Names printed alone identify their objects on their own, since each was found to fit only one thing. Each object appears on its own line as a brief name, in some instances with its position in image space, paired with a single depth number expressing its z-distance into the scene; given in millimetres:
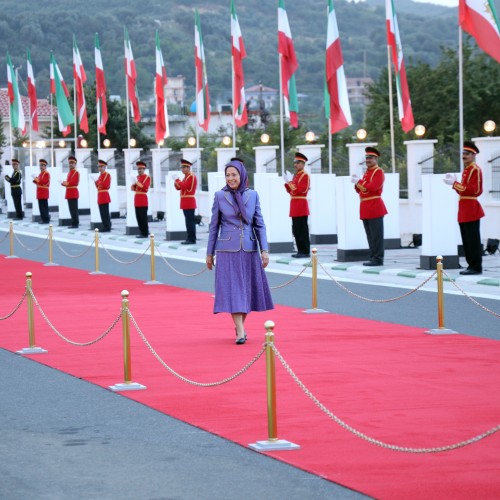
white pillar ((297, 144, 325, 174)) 35250
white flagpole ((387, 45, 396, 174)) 27203
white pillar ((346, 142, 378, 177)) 31969
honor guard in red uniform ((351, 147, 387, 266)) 23156
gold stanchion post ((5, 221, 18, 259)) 30578
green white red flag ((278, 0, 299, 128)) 30625
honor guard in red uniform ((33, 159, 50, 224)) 41969
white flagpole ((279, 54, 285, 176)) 31016
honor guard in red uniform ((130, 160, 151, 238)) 34250
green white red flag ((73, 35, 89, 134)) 43738
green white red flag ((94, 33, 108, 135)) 42281
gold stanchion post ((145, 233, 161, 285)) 22562
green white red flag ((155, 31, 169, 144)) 38719
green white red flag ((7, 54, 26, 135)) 48906
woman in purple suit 13953
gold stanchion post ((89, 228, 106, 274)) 25297
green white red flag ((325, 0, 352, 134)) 28078
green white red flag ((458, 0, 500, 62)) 20594
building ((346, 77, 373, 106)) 188700
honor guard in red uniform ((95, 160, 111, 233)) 36594
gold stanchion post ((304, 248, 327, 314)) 17312
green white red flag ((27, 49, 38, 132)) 47719
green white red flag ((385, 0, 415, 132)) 26953
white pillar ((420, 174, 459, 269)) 22453
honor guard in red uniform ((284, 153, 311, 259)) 26114
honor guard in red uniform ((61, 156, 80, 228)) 39375
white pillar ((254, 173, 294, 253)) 28375
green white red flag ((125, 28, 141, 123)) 40625
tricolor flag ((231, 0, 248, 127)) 33406
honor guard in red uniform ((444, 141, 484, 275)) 20516
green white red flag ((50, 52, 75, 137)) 45156
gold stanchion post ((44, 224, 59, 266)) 28072
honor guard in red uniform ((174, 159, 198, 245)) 31516
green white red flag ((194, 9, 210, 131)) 36031
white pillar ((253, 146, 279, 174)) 37250
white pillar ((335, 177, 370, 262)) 25125
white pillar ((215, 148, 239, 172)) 37912
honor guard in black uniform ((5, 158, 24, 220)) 45281
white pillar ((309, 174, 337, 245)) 30188
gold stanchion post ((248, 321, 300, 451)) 8406
